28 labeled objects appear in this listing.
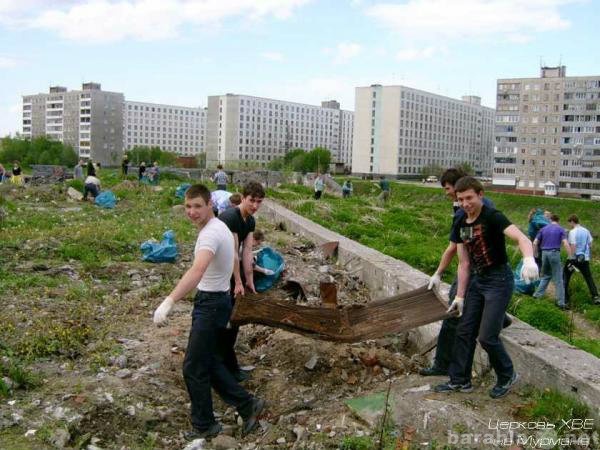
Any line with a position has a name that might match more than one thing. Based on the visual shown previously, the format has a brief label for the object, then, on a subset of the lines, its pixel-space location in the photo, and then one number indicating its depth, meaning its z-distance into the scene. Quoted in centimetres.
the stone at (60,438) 361
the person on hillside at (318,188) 2345
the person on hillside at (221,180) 2133
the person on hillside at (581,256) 1039
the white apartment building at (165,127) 14975
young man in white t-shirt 404
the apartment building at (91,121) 12525
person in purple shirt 1004
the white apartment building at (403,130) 10888
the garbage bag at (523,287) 1049
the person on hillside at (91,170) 1999
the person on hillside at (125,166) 3015
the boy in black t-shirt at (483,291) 407
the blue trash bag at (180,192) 1995
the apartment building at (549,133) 8138
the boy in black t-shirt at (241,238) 491
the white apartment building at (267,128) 13512
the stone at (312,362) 504
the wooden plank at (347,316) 473
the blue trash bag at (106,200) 1744
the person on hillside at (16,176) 2528
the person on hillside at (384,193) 2570
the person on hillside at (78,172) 2598
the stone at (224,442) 392
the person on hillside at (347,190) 2882
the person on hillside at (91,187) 1864
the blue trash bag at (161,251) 899
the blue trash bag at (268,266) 735
